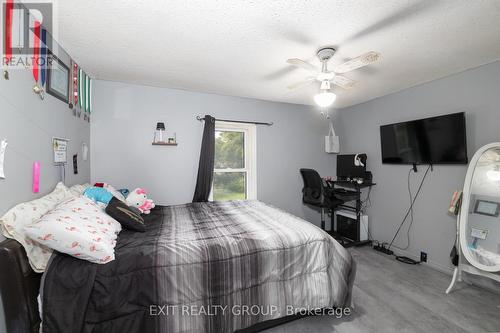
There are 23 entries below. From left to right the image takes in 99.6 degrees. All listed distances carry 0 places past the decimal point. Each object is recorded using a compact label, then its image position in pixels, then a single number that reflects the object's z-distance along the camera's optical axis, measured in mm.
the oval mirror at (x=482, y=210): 2043
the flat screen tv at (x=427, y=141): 2412
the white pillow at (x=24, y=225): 1162
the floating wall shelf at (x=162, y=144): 2931
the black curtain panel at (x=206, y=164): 3090
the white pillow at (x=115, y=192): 2221
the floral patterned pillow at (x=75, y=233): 1135
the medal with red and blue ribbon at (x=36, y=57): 1521
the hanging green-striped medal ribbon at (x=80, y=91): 2312
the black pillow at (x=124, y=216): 1703
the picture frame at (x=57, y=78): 1717
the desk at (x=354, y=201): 3399
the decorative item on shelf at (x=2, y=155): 1187
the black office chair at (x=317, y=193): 3237
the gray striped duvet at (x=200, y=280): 1198
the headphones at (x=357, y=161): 3502
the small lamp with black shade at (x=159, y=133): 2885
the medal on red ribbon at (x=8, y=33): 1252
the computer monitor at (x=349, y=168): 3537
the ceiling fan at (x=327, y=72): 1715
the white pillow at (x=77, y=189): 1856
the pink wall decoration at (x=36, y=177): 1491
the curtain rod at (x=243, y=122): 3143
